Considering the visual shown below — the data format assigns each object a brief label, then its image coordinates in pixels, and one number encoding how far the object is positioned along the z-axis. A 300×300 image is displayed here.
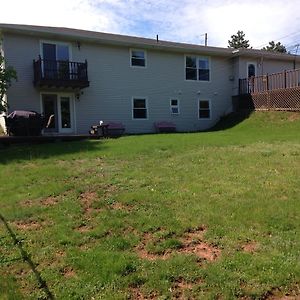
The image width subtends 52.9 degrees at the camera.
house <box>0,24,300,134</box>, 13.96
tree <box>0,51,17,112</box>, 11.68
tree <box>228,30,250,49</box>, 51.68
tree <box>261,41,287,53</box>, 49.33
